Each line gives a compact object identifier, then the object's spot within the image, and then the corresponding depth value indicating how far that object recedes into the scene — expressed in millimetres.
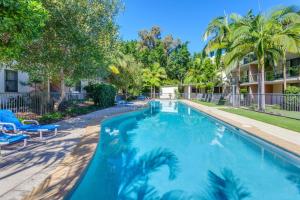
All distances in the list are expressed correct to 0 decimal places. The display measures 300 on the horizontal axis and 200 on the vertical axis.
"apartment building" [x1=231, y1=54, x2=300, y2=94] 13709
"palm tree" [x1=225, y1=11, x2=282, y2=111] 10647
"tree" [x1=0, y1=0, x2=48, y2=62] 2592
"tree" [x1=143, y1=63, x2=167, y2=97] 25833
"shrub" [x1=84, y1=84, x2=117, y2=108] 12039
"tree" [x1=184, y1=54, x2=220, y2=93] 20214
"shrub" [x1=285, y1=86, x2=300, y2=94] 11246
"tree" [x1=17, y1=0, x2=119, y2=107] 6100
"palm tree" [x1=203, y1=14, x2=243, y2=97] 14165
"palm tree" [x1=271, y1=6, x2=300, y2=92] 9744
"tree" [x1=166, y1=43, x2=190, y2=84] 29208
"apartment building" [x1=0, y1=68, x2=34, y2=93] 8850
